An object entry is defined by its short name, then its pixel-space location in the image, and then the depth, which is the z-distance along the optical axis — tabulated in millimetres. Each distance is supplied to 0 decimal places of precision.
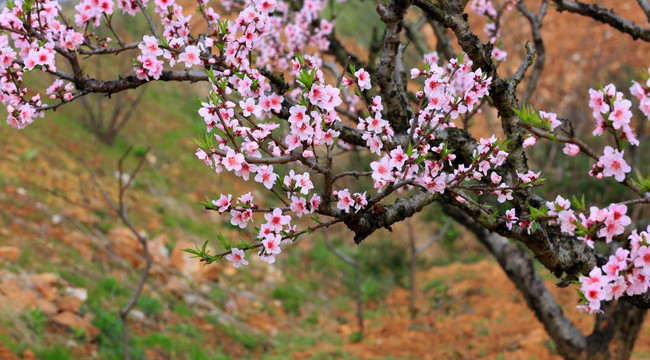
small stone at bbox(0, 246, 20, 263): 5840
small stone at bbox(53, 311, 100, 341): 5399
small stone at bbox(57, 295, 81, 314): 5672
